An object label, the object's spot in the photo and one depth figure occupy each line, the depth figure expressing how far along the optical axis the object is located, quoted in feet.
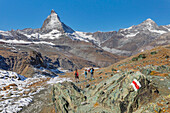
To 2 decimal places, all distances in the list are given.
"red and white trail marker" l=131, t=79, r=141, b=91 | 24.27
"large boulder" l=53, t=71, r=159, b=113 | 23.81
